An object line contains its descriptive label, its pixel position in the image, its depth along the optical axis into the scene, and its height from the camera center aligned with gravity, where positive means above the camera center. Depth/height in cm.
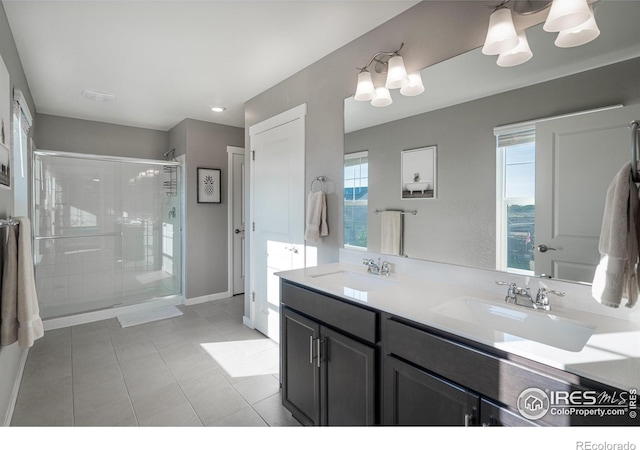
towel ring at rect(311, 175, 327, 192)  241 +28
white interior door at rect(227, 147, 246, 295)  445 -1
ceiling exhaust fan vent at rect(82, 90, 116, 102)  311 +120
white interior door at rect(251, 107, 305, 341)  269 +4
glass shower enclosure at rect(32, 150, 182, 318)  349 -17
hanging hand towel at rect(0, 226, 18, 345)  159 -36
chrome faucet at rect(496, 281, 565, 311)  129 -34
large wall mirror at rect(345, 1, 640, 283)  121 +31
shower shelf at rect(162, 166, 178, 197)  424 +45
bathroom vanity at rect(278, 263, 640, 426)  89 -50
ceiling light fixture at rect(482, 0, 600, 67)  117 +73
